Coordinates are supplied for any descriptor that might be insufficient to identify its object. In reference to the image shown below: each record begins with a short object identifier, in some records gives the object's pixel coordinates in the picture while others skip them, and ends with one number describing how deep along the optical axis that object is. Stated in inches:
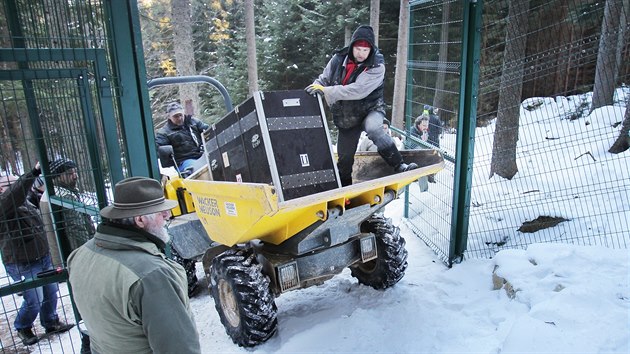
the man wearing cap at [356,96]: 139.8
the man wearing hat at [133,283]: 67.0
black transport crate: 117.4
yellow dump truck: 117.0
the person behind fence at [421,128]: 233.6
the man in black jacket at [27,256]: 131.6
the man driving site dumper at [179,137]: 211.5
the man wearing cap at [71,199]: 131.0
